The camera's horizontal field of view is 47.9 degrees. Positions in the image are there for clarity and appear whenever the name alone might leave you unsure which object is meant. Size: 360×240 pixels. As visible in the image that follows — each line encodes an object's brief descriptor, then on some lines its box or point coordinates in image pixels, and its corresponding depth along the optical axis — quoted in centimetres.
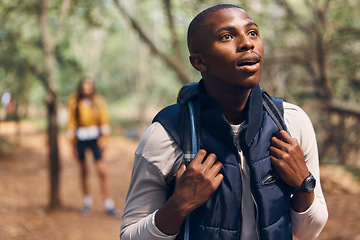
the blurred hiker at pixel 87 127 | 678
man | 137
